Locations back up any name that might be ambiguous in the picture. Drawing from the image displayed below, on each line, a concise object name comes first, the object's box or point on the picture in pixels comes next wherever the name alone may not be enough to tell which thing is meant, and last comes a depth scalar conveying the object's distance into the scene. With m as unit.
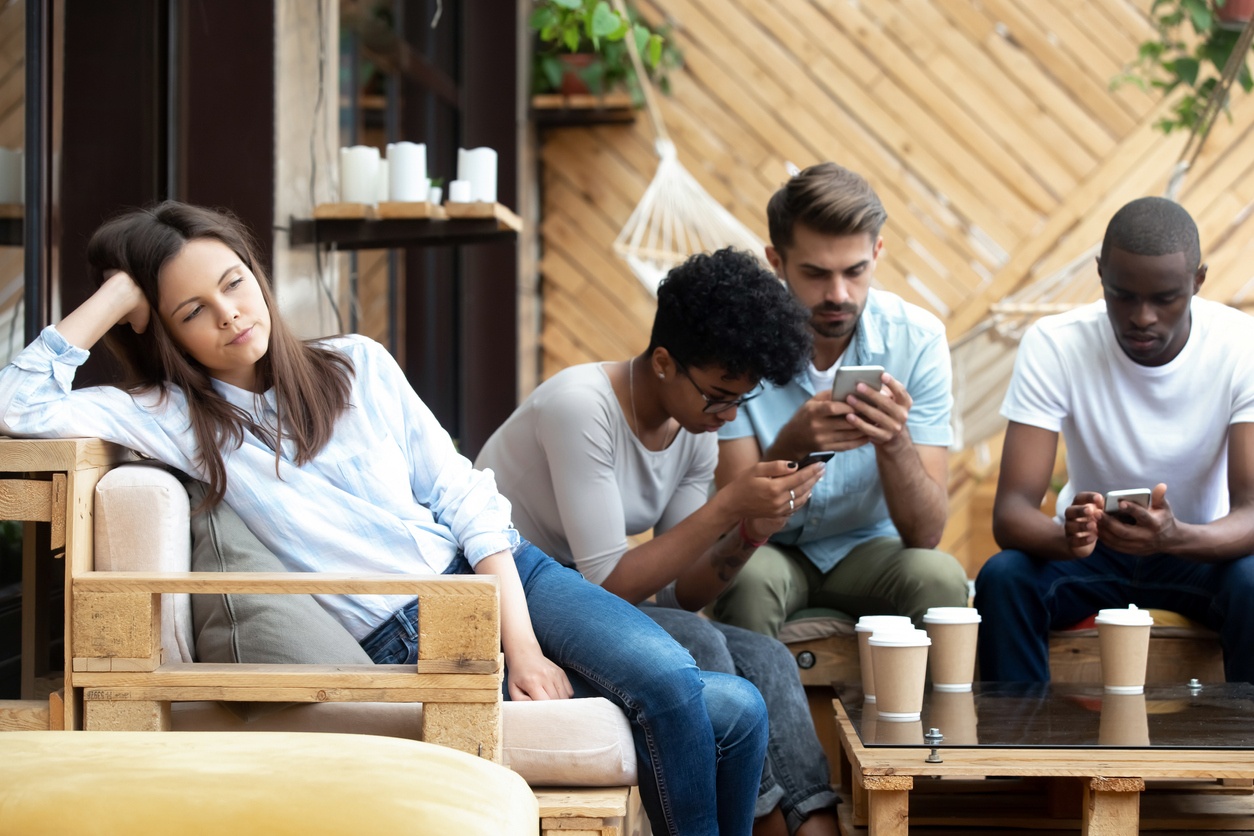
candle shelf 5.11
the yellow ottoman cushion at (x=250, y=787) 2.18
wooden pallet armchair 2.89
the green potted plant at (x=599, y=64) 9.27
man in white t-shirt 4.56
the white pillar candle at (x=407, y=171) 5.19
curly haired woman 3.87
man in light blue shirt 4.62
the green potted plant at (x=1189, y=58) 7.77
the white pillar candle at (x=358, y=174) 5.20
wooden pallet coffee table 3.08
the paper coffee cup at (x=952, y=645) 3.77
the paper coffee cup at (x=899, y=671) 3.45
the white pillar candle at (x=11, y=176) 3.92
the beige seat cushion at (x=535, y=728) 3.02
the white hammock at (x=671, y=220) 9.01
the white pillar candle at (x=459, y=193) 5.50
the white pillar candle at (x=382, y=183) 5.29
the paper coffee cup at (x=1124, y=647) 3.79
